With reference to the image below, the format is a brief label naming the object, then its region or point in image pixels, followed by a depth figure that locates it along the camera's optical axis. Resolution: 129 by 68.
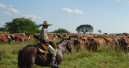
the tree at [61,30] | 83.81
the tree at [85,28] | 99.02
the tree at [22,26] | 43.34
